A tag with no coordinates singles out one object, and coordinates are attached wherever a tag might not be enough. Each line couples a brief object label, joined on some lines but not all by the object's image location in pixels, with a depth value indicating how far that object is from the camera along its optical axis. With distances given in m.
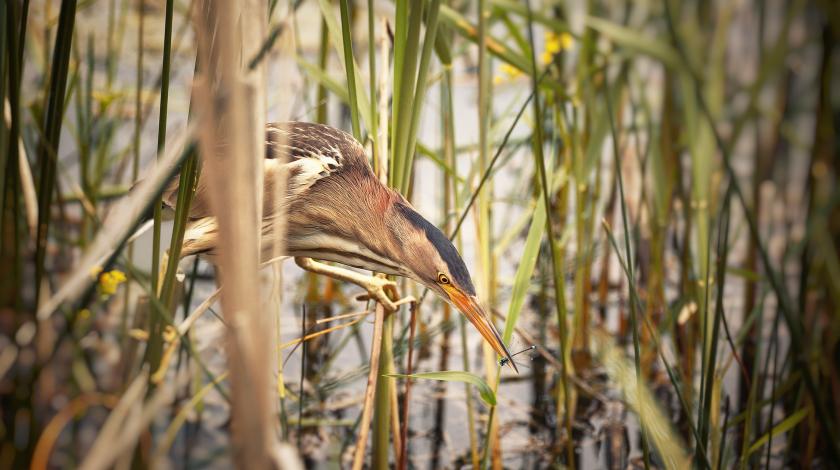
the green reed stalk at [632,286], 6.84
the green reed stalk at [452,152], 6.97
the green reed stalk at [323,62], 7.11
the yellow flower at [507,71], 7.17
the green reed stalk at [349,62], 6.78
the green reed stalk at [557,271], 6.84
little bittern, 6.86
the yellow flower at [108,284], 6.94
